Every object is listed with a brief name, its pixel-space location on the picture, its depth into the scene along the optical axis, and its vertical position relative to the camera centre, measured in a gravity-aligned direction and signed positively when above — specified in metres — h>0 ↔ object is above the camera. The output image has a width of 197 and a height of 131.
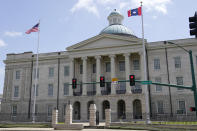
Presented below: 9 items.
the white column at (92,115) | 28.83 -2.30
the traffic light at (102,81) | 24.13 +1.66
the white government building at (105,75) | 40.41 +4.09
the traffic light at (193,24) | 11.51 +3.70
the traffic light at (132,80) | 22.20 +1.65
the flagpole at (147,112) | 27.93 -2.01
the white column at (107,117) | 28.20 -2.52
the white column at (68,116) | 28.81 -2.38
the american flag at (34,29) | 40.37 +12.35
